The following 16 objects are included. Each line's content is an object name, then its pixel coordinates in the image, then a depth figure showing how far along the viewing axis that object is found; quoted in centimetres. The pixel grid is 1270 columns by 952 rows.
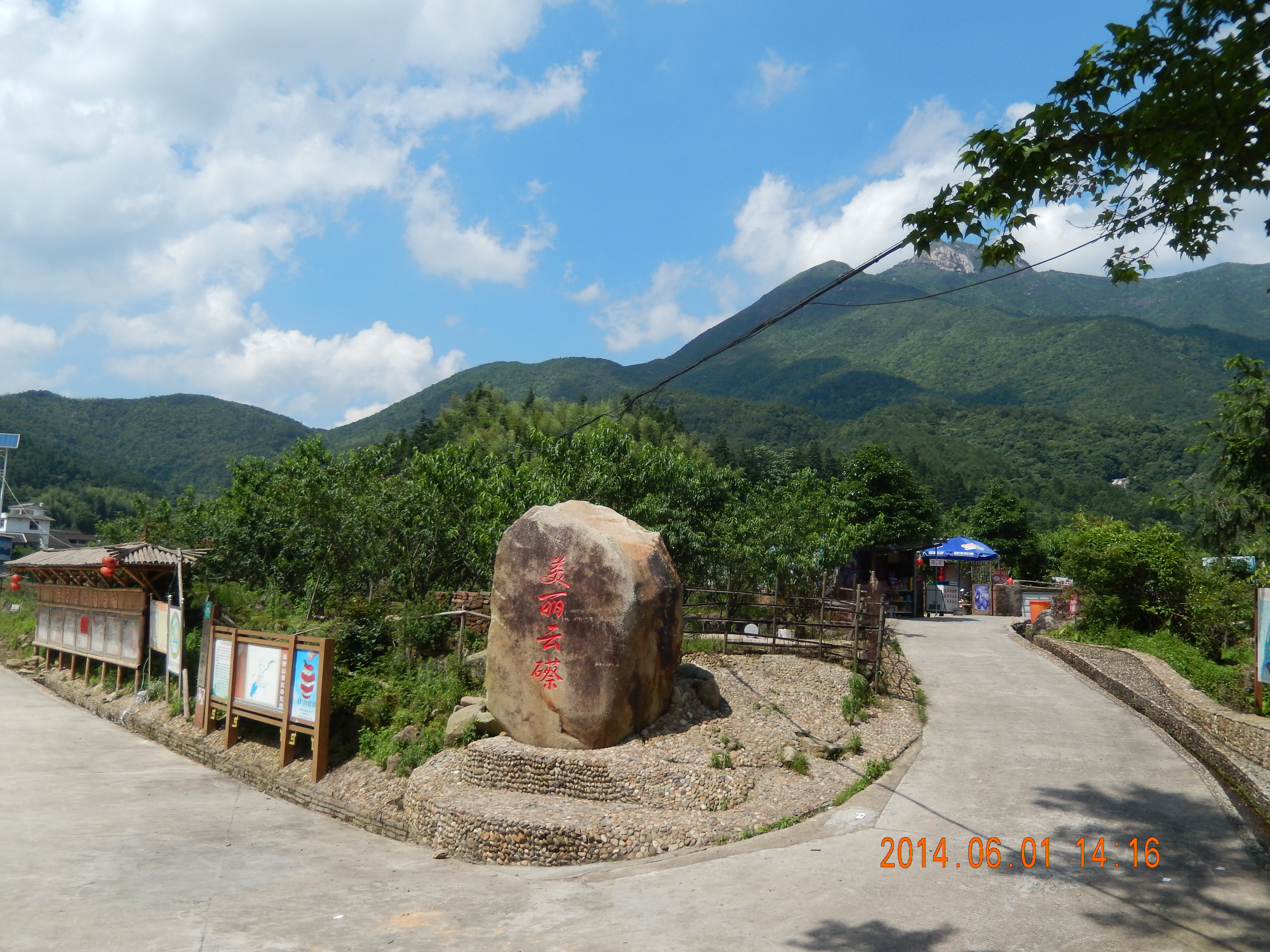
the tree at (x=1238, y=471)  1598
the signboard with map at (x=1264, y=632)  1147
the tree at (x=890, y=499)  2733
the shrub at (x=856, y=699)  1388
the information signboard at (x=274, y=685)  1389
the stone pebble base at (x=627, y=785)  1008
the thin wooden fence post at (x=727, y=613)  1706
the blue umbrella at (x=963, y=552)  2944
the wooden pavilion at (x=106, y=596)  1942
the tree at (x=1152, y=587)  1802
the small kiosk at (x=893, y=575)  2767
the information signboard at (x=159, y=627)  1941
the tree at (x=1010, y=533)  4084
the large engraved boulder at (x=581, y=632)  1213
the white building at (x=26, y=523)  6750
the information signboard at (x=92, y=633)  2091
